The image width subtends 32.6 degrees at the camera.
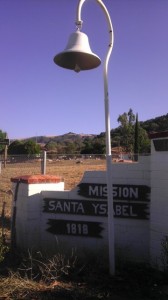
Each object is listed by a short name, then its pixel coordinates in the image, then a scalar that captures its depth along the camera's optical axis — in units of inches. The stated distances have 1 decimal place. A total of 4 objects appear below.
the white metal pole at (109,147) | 144.7
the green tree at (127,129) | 1621.4
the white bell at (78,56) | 141.7
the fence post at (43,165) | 297.5
